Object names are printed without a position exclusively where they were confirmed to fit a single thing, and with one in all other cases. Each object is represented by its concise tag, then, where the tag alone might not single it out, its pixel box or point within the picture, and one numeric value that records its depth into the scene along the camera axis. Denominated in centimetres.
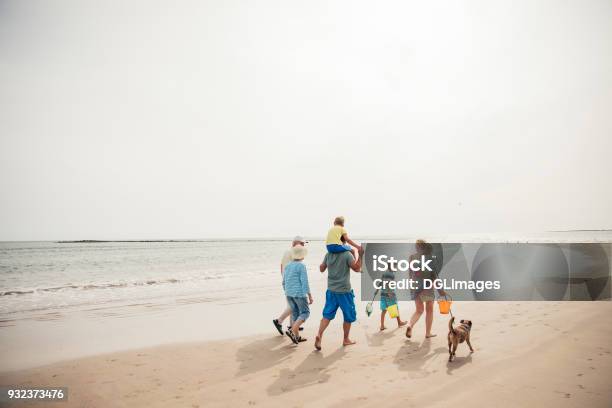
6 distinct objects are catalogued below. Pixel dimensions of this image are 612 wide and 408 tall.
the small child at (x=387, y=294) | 795
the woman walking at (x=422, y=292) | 697
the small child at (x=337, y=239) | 661
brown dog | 566
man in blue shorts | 655
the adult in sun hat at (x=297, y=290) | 705
